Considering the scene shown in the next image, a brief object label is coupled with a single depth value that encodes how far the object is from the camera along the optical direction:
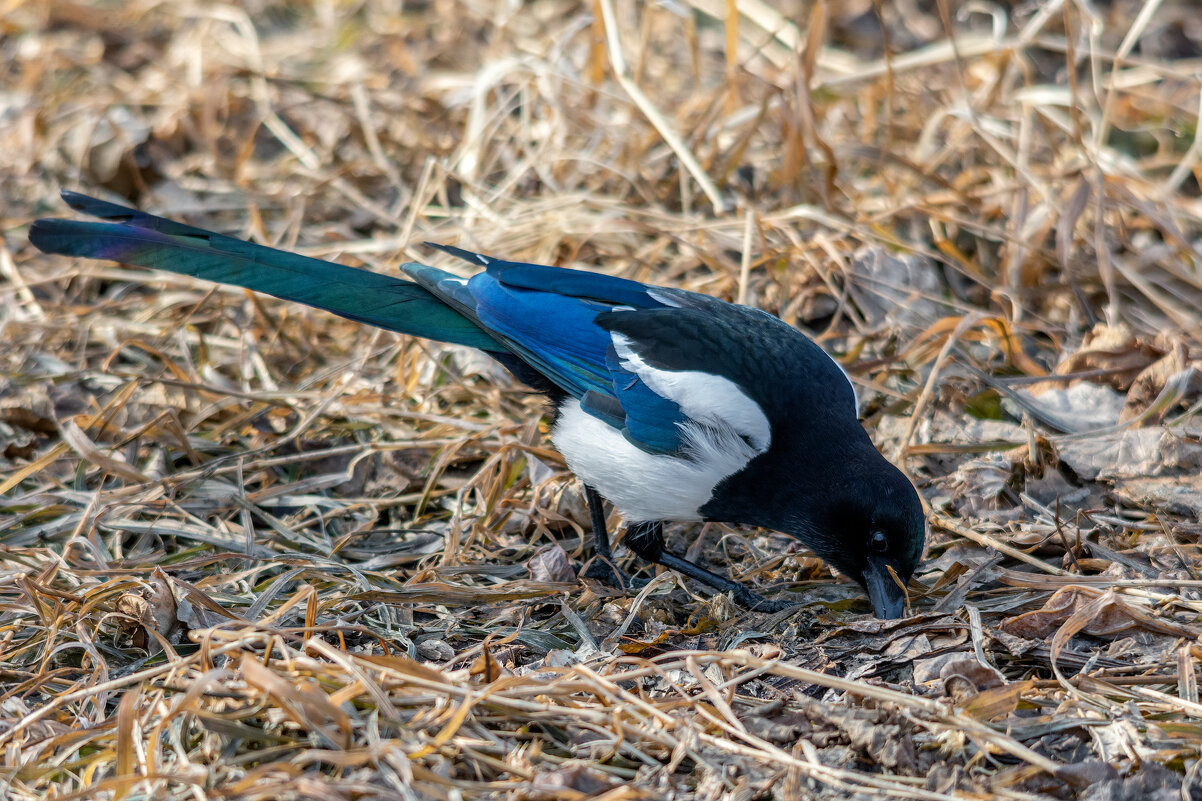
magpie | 4.89
